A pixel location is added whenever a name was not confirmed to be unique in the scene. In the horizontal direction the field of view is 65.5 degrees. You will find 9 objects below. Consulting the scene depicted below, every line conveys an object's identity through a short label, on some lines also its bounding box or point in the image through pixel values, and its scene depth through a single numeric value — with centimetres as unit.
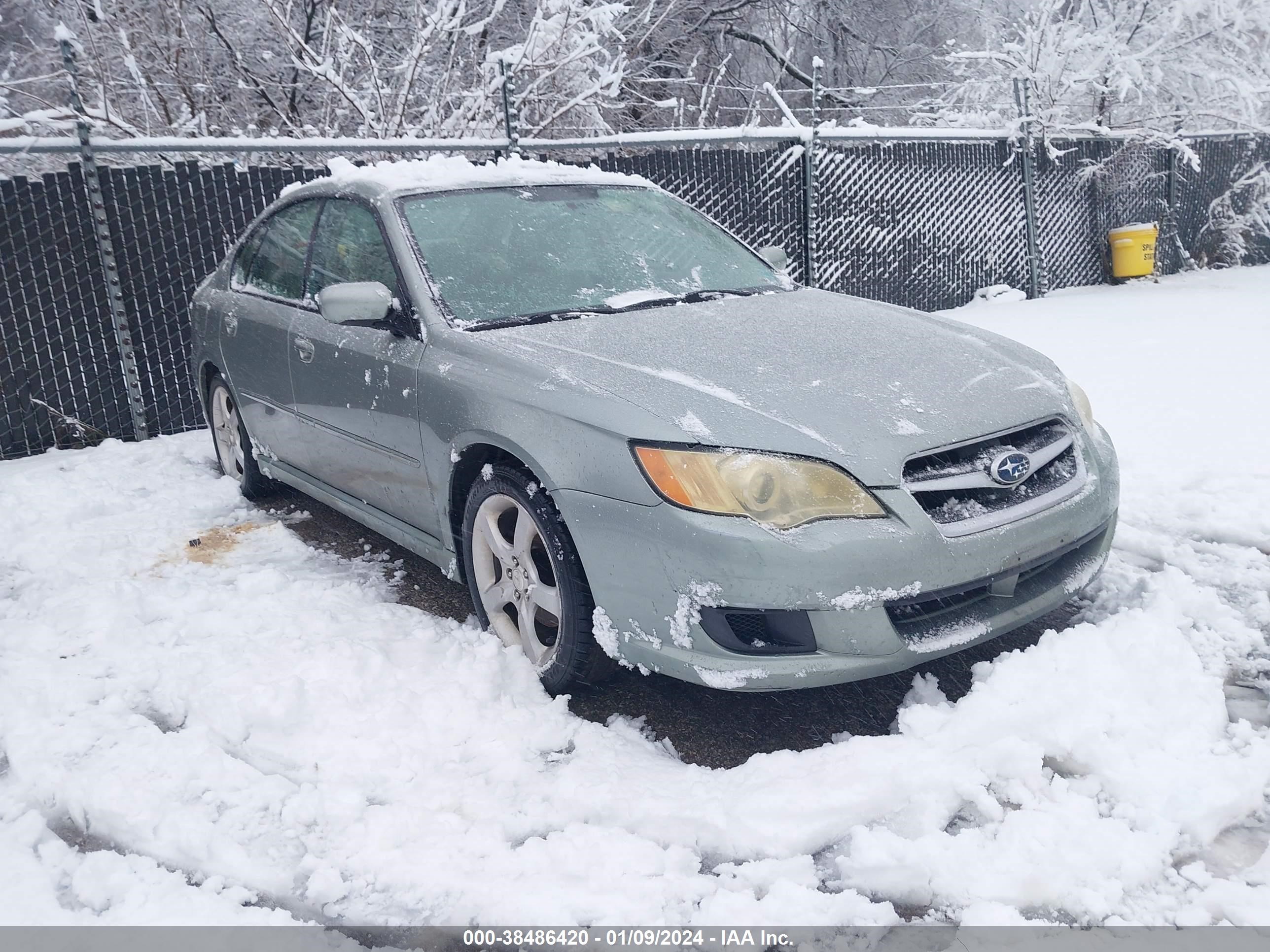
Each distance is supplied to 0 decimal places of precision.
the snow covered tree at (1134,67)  1212
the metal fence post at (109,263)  625
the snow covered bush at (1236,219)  1329
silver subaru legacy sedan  254
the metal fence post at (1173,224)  1261
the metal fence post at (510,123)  761
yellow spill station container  1198
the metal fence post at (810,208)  911
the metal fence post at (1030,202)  1088
